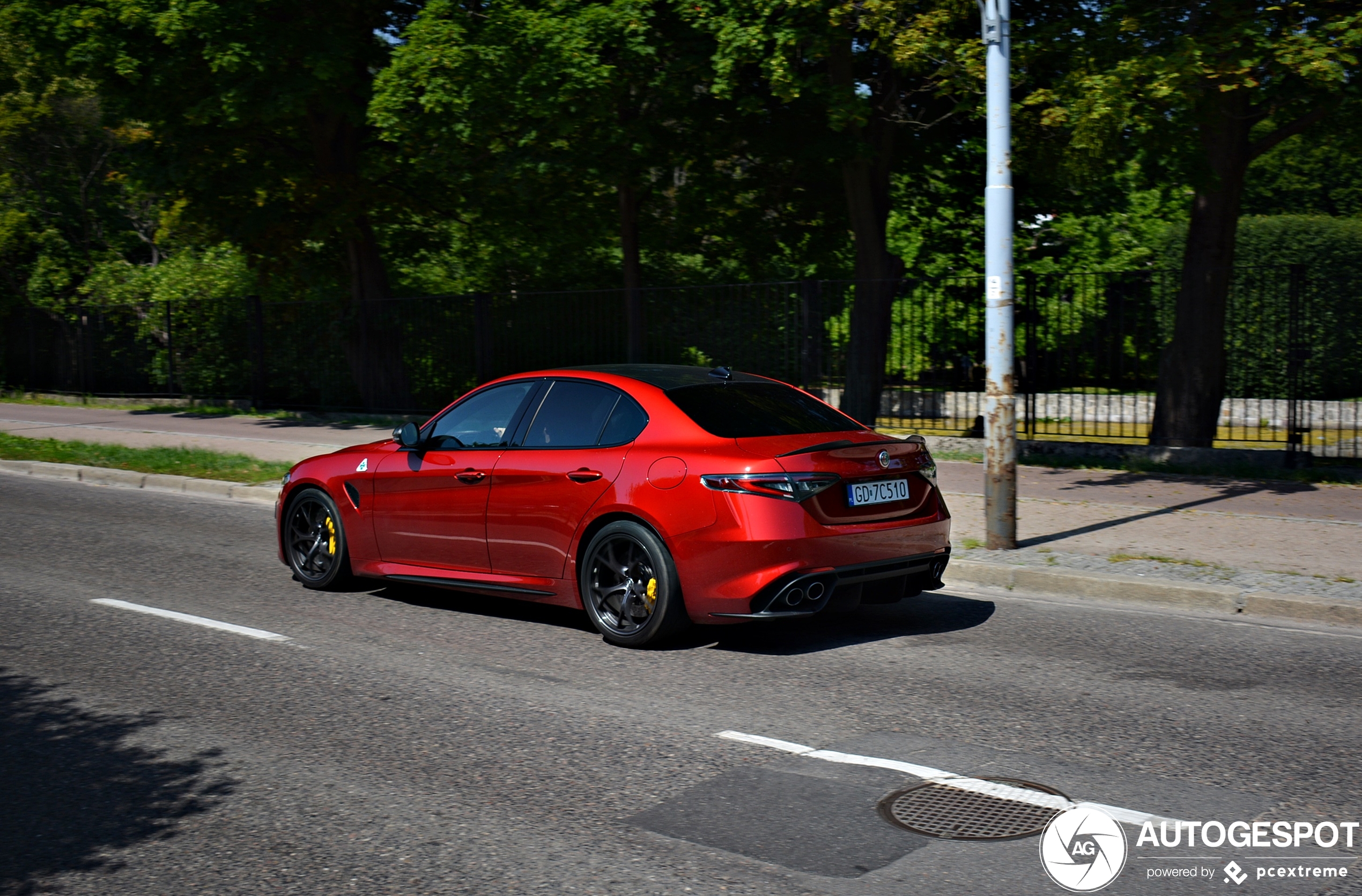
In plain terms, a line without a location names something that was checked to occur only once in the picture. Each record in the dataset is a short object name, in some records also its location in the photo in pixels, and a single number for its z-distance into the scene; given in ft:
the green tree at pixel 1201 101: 38.99
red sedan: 21.57
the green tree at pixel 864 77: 47.03
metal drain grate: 14.03
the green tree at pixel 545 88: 56.80
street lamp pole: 30.68
